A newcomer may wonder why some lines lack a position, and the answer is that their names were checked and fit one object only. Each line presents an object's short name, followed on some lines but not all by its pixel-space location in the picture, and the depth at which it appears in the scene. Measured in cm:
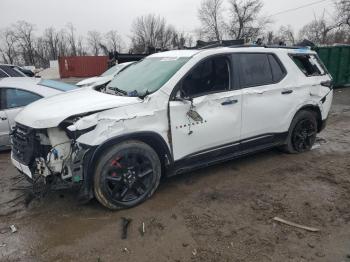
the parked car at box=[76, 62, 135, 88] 1045
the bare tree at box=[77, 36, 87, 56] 8550
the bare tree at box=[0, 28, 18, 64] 8157
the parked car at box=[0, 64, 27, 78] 1110
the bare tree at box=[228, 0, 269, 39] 5567
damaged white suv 368
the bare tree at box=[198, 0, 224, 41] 5812
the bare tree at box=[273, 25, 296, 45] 6194
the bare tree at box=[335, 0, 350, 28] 4166
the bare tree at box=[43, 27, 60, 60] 8340
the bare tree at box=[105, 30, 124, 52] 8031
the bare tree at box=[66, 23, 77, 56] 8381
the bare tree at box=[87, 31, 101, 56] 8481
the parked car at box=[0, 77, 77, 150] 614
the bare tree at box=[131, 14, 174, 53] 6781
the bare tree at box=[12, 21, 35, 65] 8062
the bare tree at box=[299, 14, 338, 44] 5136
